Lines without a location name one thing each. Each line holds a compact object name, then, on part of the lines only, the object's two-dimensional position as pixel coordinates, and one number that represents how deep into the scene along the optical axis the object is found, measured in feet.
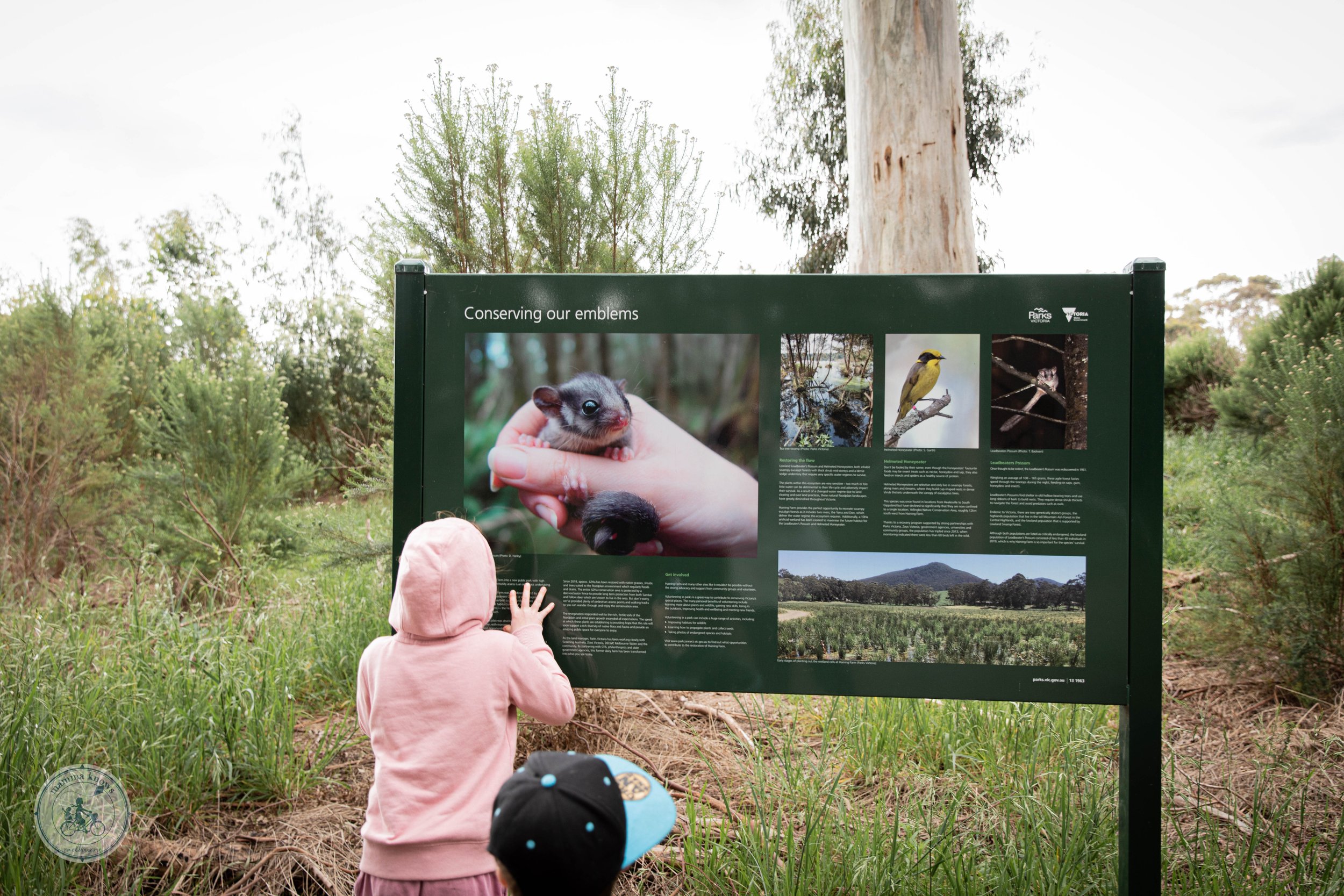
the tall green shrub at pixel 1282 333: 23.58
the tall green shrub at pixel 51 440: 20.99
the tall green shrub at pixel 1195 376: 44.45
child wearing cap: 4.15
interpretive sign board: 7.07
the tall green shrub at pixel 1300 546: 13.84
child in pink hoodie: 5.76
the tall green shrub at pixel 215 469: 20.48
